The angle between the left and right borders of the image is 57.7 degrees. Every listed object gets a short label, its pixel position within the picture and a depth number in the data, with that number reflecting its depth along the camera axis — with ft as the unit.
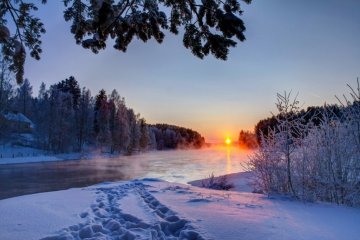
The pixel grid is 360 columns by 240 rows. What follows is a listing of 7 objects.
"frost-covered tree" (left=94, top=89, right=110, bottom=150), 251.39
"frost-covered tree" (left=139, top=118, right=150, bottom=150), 317.83
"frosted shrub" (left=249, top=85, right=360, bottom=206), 28.91
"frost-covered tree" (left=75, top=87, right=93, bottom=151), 260.85
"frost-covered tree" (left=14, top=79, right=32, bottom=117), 300.81
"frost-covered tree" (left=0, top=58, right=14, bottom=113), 128.94
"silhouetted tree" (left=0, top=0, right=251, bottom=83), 14.69
